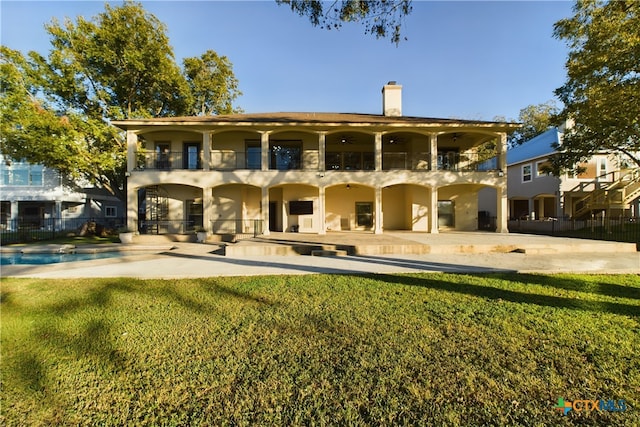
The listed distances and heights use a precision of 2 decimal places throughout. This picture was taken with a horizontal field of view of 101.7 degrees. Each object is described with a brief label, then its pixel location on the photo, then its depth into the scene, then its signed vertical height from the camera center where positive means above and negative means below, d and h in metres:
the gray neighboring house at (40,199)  23.23 +1.84
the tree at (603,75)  10.84 +6.47
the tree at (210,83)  22.03 +11.78
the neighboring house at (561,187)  17.91 +2.08
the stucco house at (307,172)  15.14 +2.58
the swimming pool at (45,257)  10.02 -1.63
